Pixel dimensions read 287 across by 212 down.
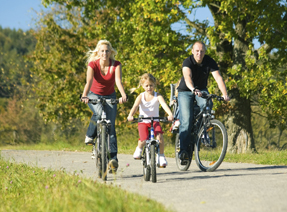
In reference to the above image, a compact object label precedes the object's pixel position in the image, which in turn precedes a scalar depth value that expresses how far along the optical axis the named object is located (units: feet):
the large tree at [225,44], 81.51
